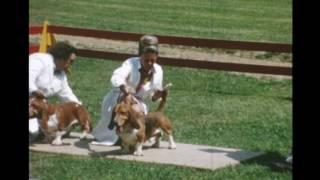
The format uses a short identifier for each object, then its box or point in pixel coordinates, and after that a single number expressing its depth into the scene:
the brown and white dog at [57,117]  9.70
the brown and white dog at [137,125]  9.35
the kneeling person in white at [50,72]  9.81
